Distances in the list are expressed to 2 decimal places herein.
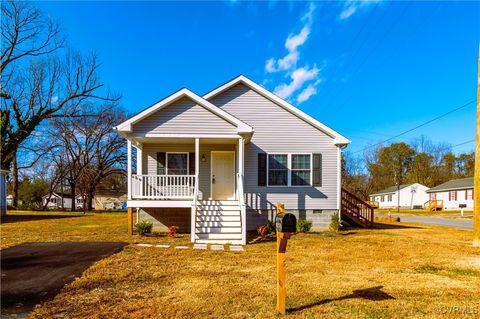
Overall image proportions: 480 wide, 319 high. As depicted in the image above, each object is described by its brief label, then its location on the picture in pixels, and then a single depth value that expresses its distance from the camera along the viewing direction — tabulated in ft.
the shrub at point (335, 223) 39.78
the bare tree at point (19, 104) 78.69
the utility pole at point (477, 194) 29.48
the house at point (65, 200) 157.58
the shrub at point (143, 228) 34.58
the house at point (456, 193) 117.60
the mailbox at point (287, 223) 12.24
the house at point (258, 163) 39.09
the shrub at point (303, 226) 38.55
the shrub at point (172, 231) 34.45
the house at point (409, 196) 153.79
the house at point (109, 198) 167.66
